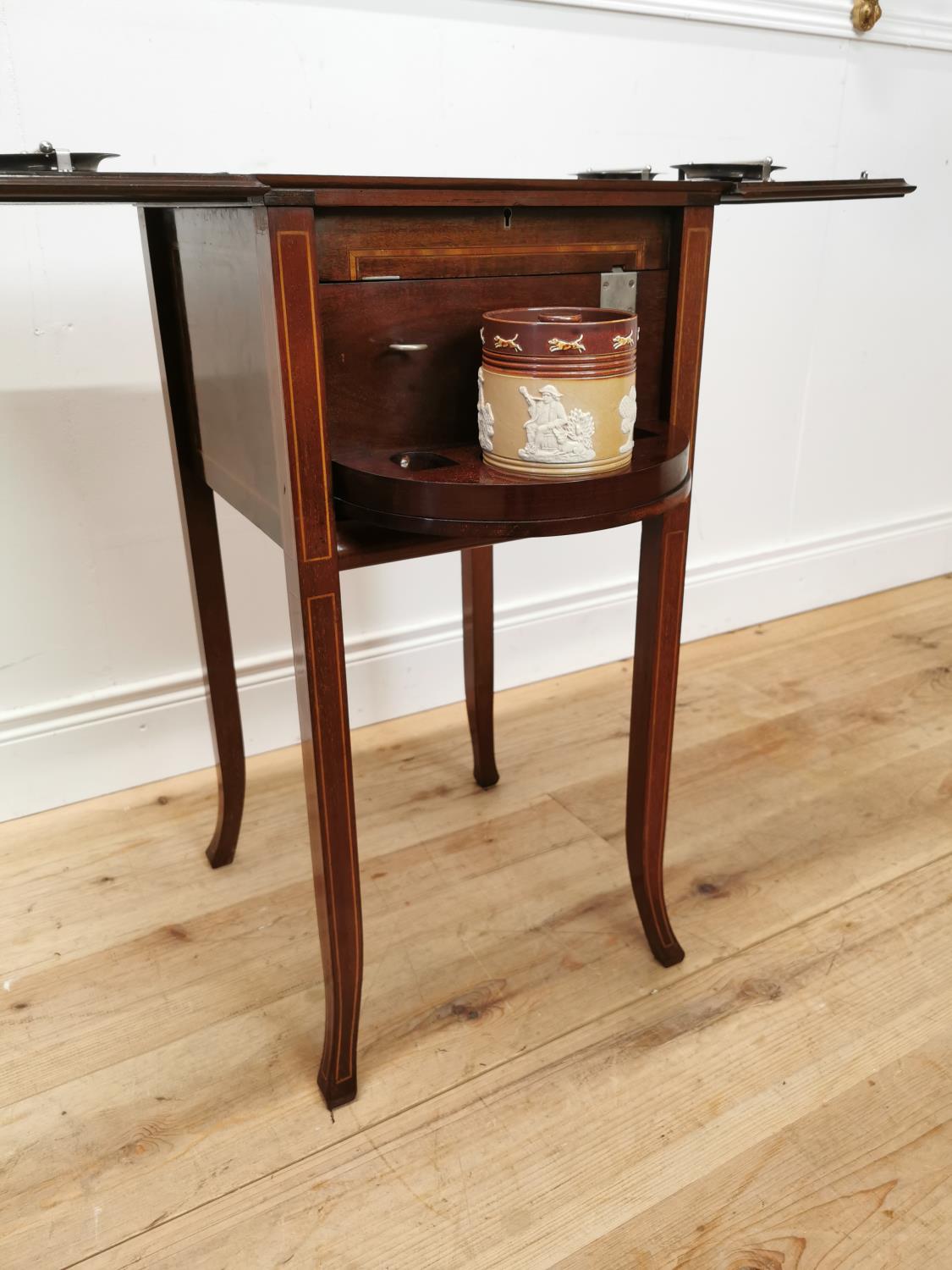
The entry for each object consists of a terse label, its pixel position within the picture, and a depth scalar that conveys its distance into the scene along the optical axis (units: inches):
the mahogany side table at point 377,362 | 32.5
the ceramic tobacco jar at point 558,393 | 33.2
